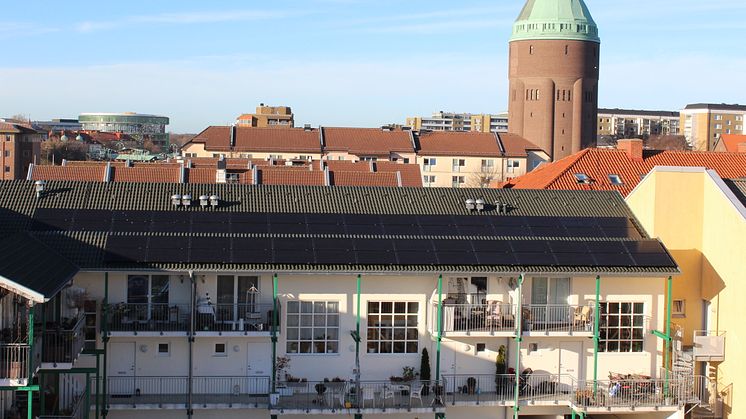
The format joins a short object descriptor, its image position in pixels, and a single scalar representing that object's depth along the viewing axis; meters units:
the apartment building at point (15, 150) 131.38
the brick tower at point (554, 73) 125.00
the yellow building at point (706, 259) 31.98
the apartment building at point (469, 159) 107.88
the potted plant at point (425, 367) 30.88
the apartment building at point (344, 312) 29.58
